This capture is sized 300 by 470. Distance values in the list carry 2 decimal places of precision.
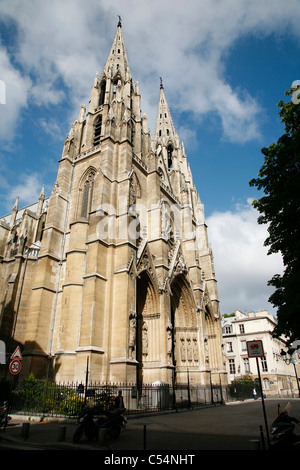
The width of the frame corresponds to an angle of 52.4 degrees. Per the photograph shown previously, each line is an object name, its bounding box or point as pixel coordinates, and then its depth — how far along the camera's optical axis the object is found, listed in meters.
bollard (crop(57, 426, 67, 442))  7.04
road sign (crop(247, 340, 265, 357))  7.01
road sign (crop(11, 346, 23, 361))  9.75
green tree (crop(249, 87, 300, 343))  10.54
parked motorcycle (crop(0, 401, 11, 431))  8.44
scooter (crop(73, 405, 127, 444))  7.18
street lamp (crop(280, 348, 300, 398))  11.05
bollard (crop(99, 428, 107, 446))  6.79
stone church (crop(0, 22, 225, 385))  15.74
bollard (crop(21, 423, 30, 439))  7.37
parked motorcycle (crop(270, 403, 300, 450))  5.60
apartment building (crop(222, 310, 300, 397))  37.73
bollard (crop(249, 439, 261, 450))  5.20
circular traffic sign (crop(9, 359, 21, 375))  9.33
